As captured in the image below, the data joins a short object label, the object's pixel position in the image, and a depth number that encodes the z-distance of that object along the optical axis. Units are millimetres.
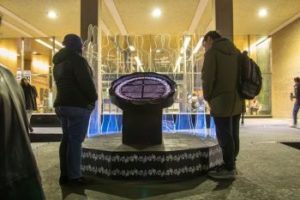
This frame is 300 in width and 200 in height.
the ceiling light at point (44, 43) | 16922
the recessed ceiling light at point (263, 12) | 11734
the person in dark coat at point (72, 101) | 3564
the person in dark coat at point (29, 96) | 8645
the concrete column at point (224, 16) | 9508
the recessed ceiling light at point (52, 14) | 11844
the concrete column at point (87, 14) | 9656
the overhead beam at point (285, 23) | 12912
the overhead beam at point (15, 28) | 13373
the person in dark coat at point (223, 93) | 3857
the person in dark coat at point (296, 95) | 9776
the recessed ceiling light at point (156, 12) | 11847
